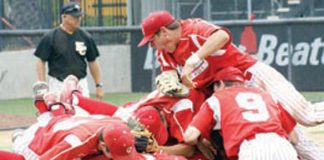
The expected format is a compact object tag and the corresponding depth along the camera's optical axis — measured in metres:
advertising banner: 32.11
